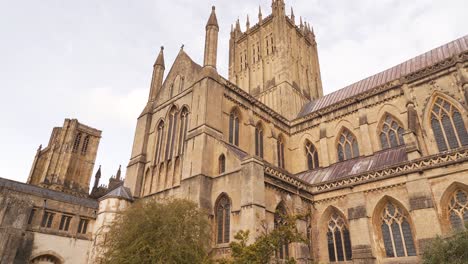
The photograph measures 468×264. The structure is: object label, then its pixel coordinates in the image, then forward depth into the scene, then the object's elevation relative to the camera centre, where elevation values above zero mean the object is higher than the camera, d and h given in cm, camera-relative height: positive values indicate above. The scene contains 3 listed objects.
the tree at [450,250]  1112 +96
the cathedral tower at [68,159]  5109 +1797
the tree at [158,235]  1154 +137
